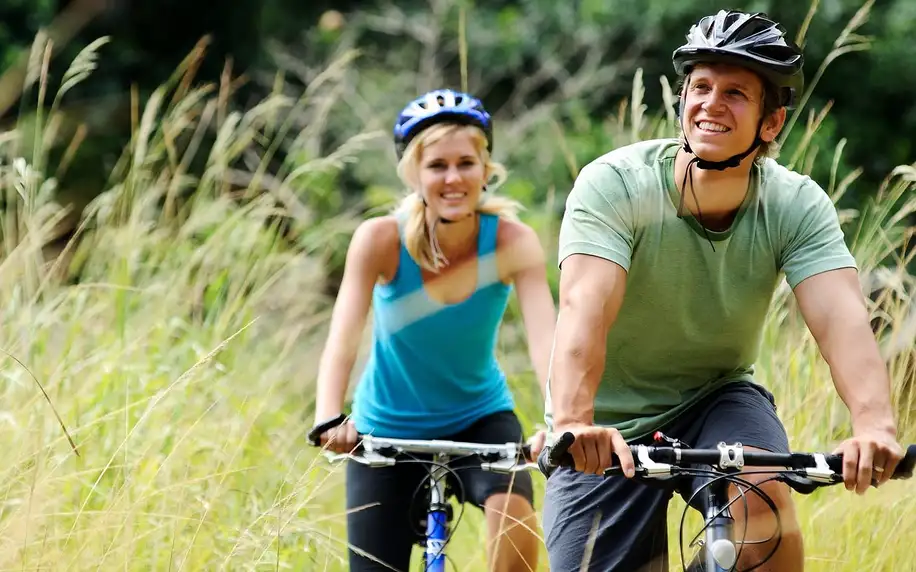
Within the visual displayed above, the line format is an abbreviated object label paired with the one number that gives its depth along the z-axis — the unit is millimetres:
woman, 8109
